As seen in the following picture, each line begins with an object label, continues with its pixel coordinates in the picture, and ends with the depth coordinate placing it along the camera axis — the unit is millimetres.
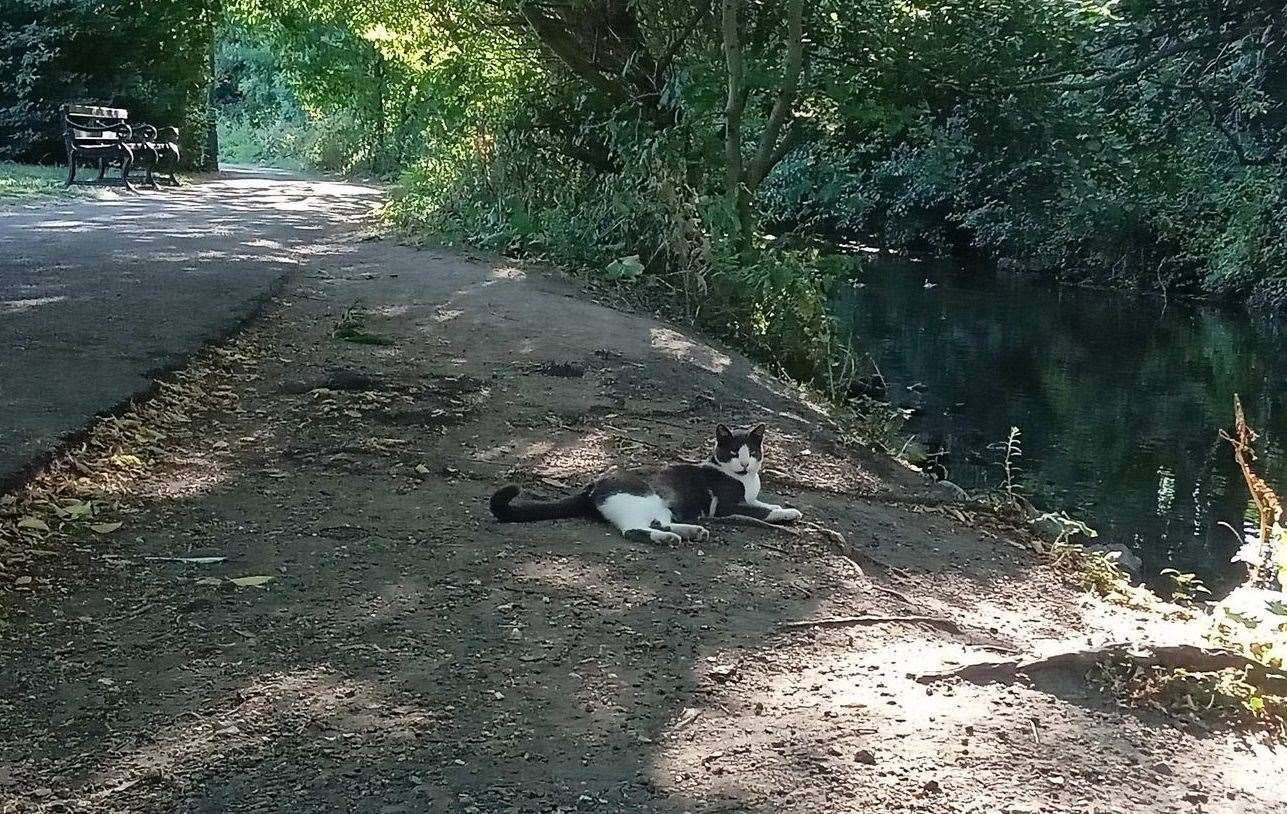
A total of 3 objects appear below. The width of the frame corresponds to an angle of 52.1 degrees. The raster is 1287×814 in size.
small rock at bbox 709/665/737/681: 3922
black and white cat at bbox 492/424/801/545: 5270
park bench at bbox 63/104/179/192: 19484
